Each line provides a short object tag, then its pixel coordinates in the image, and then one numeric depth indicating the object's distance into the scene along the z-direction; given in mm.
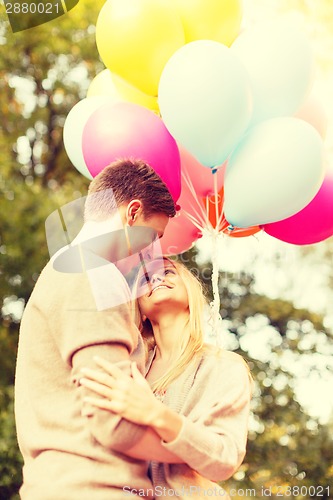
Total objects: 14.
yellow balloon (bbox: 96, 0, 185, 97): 2561
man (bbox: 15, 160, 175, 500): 1635
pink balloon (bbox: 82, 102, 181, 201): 2432
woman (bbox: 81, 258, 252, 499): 1655
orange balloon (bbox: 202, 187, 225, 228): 2801
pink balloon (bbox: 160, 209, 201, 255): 2961
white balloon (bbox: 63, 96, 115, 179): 2779
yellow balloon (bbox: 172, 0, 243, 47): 2654
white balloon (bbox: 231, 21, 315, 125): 2494
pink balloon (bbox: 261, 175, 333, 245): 2754
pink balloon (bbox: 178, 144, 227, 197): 2709
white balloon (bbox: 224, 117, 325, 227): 2412
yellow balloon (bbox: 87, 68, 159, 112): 2766
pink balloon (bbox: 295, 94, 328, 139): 2768
